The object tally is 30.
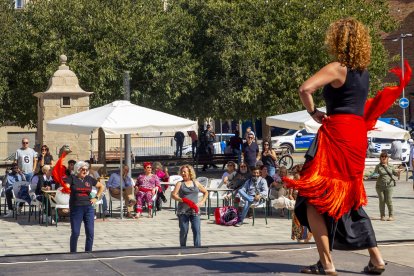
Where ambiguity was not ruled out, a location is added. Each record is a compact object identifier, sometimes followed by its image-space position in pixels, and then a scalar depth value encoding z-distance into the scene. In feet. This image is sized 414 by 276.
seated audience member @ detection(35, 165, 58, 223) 60.59
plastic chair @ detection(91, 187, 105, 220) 52.38
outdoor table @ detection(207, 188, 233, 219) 62.98
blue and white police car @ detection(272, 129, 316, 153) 152.97
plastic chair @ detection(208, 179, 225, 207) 67.00
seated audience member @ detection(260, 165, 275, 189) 63.41
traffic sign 145.79
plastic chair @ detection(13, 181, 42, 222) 61.57
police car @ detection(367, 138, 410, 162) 116.65
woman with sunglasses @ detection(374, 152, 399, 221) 61.46
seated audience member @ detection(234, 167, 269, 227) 60.90
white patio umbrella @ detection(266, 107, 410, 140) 67.31
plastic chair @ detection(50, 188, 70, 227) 58.67
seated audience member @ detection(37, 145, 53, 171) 69.72
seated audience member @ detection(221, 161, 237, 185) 65.67
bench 110.11
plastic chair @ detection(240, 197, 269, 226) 60.64
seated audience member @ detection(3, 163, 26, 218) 66.13
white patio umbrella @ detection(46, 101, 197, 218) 60.64
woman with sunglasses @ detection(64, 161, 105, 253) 41.65
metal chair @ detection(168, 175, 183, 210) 70.36
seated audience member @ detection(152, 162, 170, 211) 70.90
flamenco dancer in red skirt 24.93
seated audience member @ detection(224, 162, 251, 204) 63.50
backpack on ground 59.62
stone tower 82.02
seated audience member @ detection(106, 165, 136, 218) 65.16
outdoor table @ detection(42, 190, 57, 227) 59.00
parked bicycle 115.48
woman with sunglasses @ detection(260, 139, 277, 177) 83.41
